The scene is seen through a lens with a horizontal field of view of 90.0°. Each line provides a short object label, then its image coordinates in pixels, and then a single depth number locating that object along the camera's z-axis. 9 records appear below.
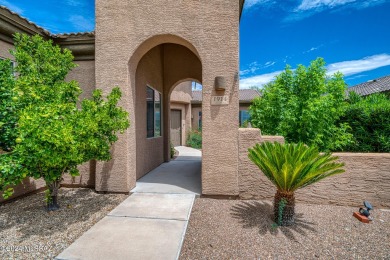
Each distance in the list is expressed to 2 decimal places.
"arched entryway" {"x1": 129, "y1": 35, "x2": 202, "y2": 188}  6.20
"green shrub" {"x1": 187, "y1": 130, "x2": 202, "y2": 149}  16.27
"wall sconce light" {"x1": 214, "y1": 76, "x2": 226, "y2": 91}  4.69
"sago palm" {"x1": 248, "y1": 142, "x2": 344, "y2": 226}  3.56
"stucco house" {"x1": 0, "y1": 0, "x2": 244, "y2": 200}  4.80
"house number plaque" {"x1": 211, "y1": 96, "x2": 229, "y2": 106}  4.83
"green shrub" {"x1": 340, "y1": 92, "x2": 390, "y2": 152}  5.74
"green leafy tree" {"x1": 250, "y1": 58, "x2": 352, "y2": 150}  6.30
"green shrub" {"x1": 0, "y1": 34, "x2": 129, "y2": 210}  3.11
